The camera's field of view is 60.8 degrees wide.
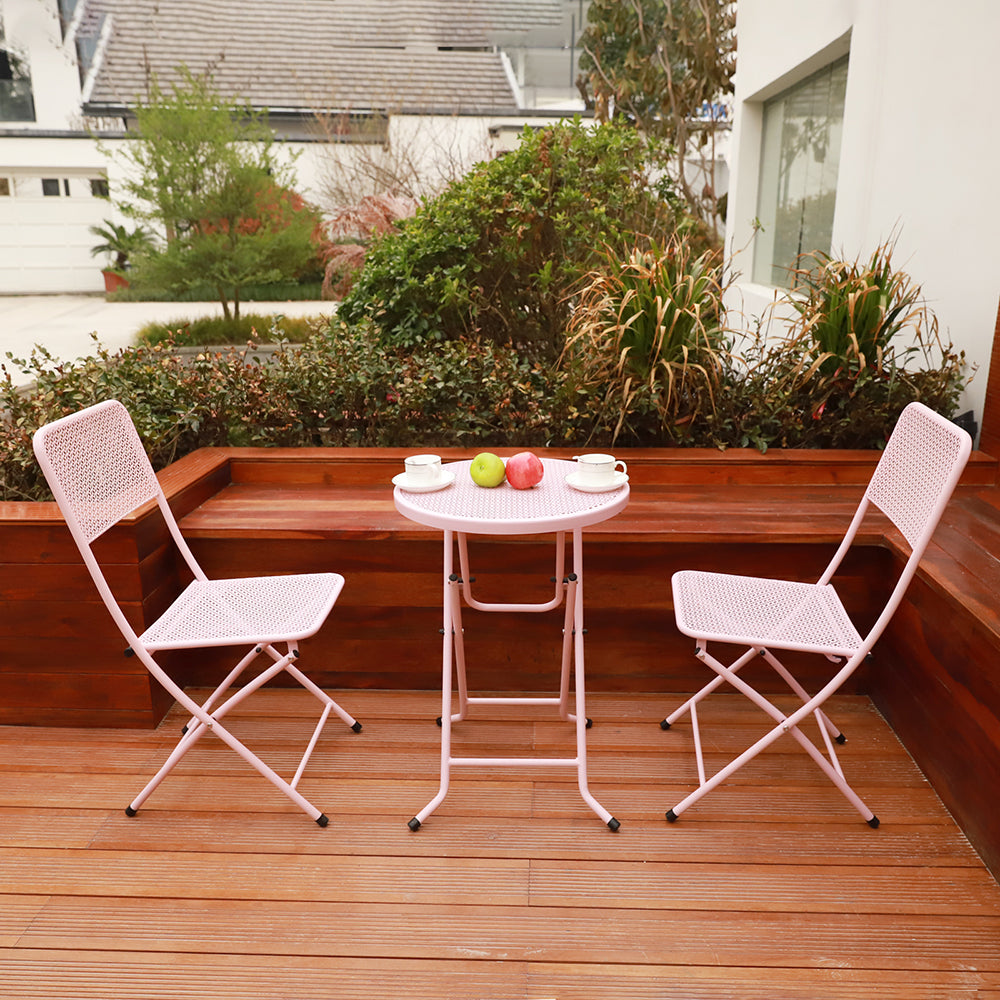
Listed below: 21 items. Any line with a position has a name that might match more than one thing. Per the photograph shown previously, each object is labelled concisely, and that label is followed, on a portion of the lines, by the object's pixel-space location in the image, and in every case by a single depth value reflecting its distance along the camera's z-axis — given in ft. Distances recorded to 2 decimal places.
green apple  7.31
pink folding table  6.50
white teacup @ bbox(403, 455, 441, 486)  7.30
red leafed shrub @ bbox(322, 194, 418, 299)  34.76
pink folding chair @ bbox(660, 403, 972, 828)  6.34
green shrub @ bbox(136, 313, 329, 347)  38.57
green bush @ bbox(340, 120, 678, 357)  14.85
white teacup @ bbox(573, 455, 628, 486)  7.25
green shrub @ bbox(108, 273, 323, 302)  49.11
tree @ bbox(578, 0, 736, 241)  35.53
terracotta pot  51.78
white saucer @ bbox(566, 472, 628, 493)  7.14
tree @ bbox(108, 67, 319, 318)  37.52
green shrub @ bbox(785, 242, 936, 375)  11.06
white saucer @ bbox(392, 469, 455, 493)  7.22
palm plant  49.49
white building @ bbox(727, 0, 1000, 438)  11.32
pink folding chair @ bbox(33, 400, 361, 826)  6.66
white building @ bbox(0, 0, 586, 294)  52.29
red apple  7.30
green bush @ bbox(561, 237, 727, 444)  10.80
